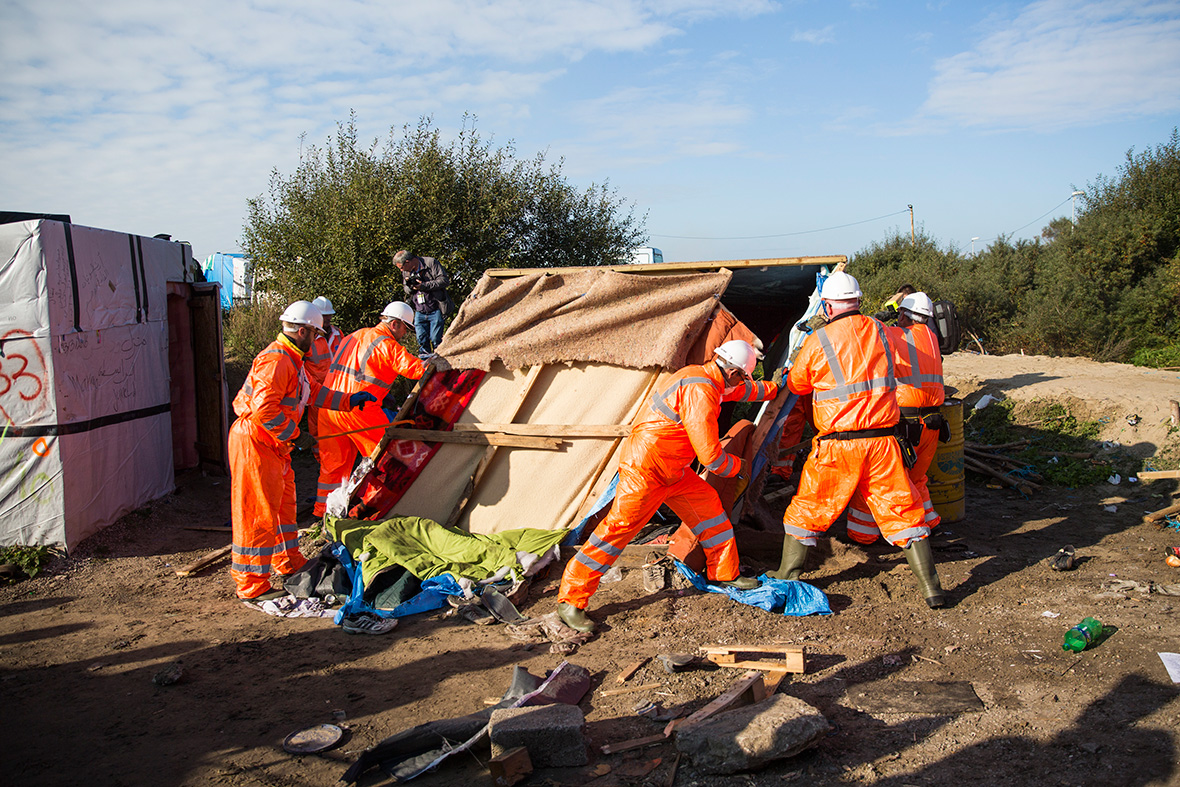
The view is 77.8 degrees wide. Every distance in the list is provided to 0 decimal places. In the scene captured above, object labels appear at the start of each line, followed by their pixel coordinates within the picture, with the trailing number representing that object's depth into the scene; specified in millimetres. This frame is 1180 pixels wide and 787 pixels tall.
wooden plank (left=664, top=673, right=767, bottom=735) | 3402
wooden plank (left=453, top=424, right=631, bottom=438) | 5746
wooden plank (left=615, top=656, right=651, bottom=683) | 3982
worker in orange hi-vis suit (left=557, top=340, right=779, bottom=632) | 4617
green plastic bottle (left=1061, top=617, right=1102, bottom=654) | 3998
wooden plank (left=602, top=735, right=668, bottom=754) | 3301
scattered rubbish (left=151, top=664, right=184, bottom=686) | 4219
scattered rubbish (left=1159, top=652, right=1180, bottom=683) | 3633
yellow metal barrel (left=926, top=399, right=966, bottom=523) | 6230
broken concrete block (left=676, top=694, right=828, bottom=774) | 2980
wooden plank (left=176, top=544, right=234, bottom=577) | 6113
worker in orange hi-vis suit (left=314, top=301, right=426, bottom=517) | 6477
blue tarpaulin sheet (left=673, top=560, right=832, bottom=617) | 4773
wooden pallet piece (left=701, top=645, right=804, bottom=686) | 3933
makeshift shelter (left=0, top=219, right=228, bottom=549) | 6145
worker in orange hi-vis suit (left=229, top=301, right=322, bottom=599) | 5391
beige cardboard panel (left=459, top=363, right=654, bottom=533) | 5848
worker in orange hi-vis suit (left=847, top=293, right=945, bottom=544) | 5297
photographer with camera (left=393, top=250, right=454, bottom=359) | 8789
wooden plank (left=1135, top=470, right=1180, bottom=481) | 6621
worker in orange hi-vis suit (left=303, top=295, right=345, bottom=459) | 6883
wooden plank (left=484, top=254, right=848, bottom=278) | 5848
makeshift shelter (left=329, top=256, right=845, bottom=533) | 5840
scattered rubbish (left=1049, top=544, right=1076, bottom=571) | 5340
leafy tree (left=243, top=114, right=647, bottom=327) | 11352
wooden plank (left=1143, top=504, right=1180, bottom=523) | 6195
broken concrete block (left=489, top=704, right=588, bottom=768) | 3137
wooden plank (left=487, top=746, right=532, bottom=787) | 3027
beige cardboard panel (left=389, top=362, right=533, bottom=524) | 6188
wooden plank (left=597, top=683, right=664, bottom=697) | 3861
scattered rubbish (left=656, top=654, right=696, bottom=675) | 4000
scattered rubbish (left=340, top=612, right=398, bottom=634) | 4879
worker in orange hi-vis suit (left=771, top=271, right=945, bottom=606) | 4703
